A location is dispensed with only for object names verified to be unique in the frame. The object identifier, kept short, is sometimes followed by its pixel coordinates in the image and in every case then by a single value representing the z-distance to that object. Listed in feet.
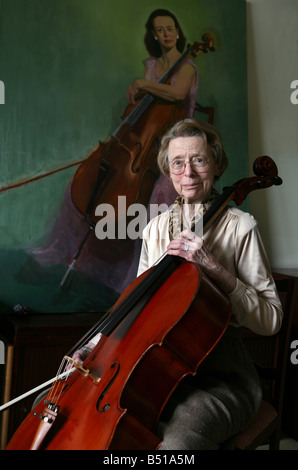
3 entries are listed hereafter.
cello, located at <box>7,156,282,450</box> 3.43
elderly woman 4.02
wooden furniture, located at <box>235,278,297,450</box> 4.52
